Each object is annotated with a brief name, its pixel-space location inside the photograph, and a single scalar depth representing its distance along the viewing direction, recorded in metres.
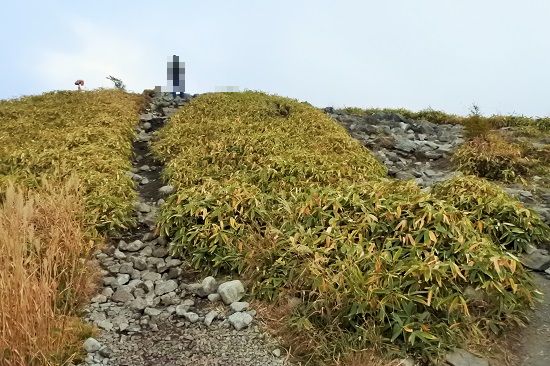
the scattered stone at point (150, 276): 4.57
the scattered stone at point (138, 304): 4.08
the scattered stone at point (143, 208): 5.97
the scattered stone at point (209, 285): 4.26
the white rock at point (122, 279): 4.46
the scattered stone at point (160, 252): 4.97
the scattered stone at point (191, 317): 3.89
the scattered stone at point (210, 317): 3.84
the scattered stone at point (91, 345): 3.43
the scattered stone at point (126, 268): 4.67
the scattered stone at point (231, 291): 4.09
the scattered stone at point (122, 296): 4.19
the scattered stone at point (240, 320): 3.78
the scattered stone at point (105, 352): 3.43
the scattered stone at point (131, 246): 5.11
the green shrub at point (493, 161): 7.38
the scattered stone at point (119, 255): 4.92
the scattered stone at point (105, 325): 3.75
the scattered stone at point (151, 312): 4.00
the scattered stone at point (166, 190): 6.45
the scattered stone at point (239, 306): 3.97
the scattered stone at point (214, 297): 4.14
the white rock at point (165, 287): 4.34
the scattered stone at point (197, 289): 4.25
